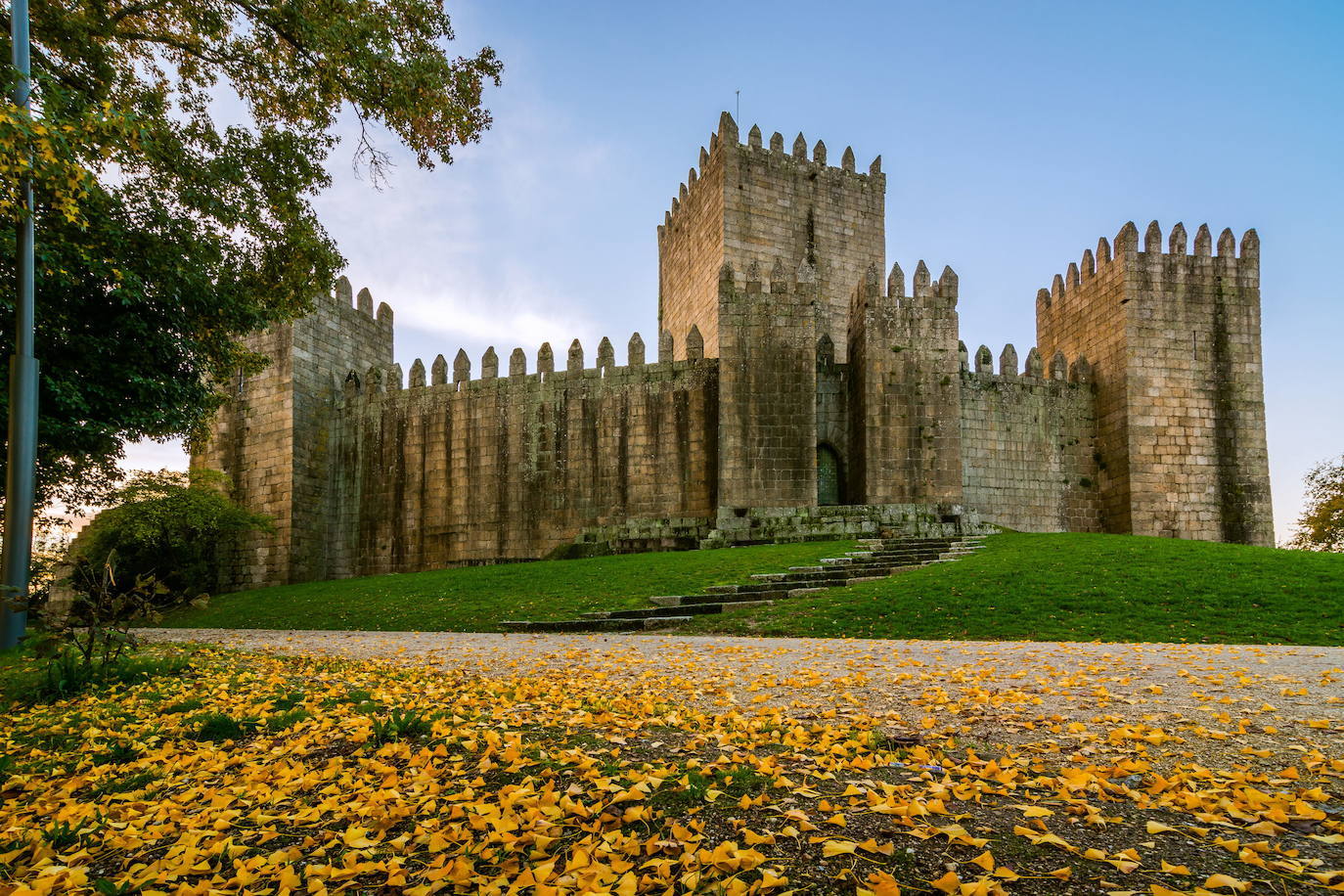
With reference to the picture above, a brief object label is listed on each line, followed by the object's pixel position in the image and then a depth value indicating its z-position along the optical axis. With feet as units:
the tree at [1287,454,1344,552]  104.01
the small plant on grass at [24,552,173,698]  19.89
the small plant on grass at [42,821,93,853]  10.82
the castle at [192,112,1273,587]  68.39
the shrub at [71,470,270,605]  66.95
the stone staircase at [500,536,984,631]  39.55
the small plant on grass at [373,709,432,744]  15.03
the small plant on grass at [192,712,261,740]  15.89
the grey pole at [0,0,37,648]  26.96
